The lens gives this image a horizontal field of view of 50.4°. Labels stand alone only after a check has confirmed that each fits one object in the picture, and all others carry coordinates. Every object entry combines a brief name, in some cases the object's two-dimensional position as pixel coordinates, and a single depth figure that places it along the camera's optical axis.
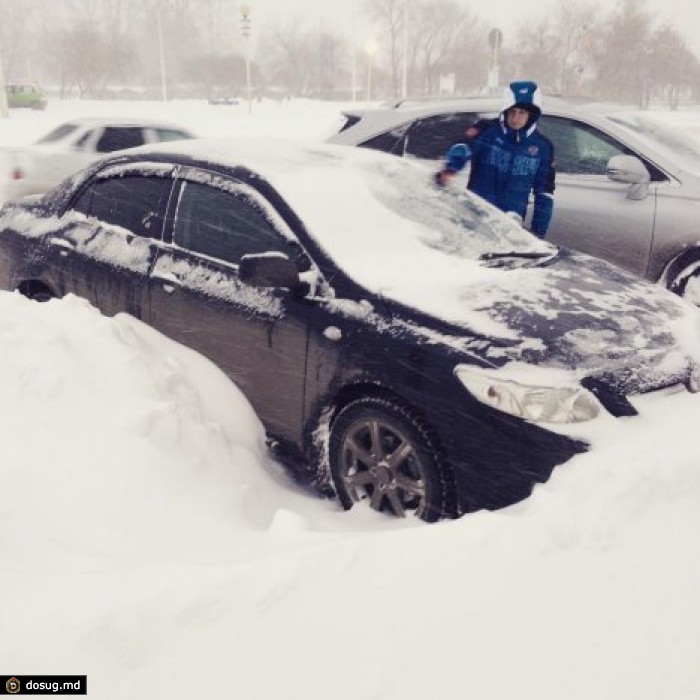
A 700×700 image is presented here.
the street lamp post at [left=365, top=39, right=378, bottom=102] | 40.22
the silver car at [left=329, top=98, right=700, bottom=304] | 5.67
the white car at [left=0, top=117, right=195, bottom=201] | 9.62
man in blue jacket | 5.07
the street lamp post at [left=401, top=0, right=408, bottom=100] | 63.55
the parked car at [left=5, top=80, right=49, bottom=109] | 38.97
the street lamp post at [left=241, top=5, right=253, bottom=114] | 29.67
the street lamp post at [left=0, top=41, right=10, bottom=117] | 32.31
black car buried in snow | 2.82
